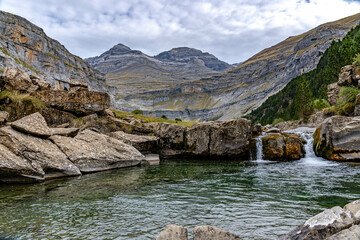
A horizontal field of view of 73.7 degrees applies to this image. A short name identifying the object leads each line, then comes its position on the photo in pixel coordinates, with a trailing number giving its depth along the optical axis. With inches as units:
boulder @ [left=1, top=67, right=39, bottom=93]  1296.9
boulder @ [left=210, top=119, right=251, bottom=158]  1470.2
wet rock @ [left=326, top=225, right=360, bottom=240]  245.1
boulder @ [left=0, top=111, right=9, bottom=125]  1016.9
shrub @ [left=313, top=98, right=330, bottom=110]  2875.5
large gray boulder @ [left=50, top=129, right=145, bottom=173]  1009.6
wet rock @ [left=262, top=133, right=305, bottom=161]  1373.0
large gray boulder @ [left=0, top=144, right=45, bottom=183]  766.5
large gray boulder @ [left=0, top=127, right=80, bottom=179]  829.8
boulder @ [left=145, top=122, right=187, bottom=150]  1625.2
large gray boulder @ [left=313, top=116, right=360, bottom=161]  1159.0
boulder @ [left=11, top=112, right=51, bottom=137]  914.3
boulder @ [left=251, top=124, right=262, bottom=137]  1643.6
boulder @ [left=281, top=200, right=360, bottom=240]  253.1
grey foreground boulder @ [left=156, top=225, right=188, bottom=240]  291.0
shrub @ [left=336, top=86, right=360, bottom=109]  1664.6
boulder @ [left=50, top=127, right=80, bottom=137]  1100.4
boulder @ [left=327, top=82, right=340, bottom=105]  2231.3
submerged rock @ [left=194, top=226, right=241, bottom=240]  285.9
